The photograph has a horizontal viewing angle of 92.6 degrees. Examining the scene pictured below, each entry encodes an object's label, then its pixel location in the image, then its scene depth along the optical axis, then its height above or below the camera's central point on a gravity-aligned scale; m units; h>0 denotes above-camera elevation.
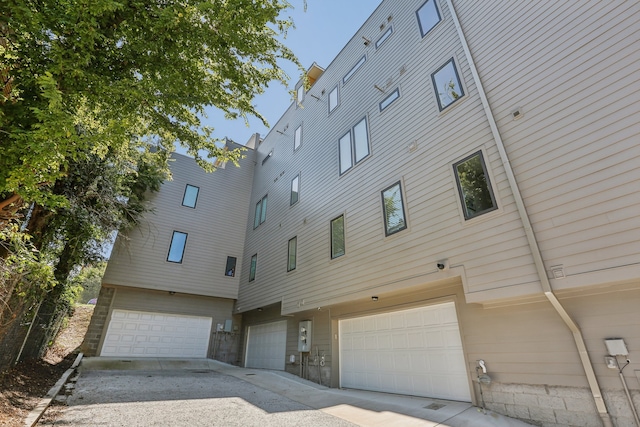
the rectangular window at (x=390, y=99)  8.31 +6.49
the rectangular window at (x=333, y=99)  11.14 +8.66
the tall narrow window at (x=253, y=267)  13.41 +3.57
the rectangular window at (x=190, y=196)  14.67 +7.03
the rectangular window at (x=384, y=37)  9.38 +9.04
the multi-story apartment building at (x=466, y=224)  4.24 +2.41
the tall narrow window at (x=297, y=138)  12.94 +8.52
